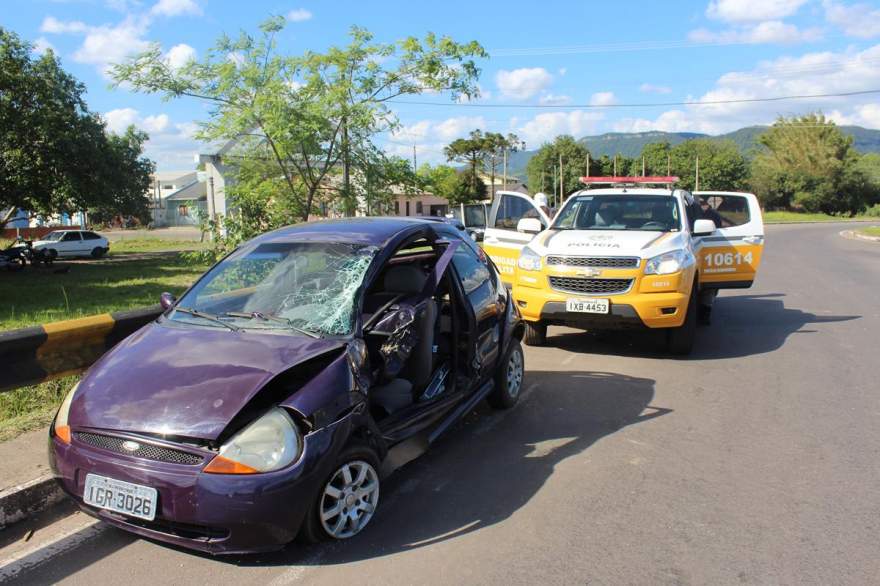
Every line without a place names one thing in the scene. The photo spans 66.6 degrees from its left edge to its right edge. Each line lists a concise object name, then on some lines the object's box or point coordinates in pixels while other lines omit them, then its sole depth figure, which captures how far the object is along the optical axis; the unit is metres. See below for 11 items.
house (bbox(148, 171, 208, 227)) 84.88
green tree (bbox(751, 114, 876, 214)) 82.81
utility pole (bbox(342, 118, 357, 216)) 11.55
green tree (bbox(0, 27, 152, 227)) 21.60
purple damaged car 3.01
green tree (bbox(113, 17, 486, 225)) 10.87
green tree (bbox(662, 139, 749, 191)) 88.44
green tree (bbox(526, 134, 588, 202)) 87.25
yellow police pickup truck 7.35
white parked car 35.84
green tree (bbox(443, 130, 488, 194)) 70.75
